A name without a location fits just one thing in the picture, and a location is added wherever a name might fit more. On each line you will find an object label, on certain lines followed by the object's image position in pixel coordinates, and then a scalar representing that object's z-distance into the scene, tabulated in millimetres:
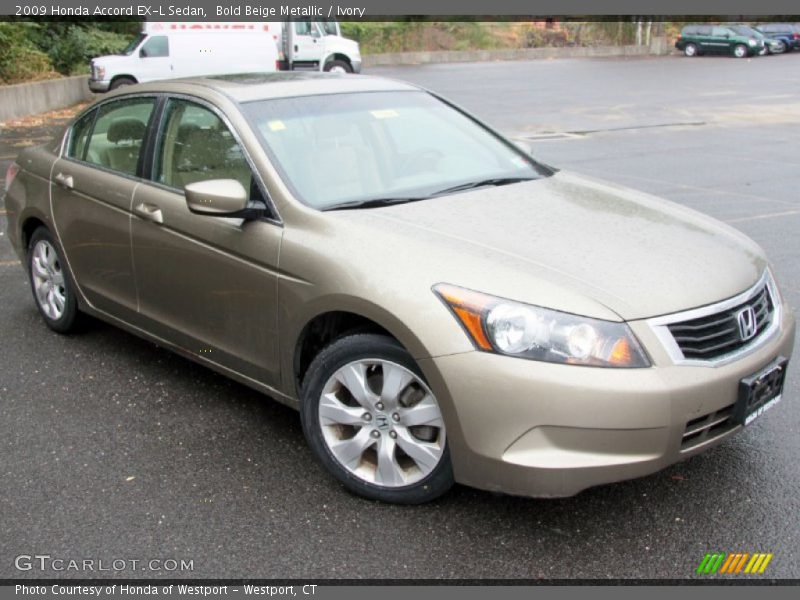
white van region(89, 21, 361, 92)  23578
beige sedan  3092
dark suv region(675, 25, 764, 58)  42781
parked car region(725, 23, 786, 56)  43094
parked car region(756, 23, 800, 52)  44719
